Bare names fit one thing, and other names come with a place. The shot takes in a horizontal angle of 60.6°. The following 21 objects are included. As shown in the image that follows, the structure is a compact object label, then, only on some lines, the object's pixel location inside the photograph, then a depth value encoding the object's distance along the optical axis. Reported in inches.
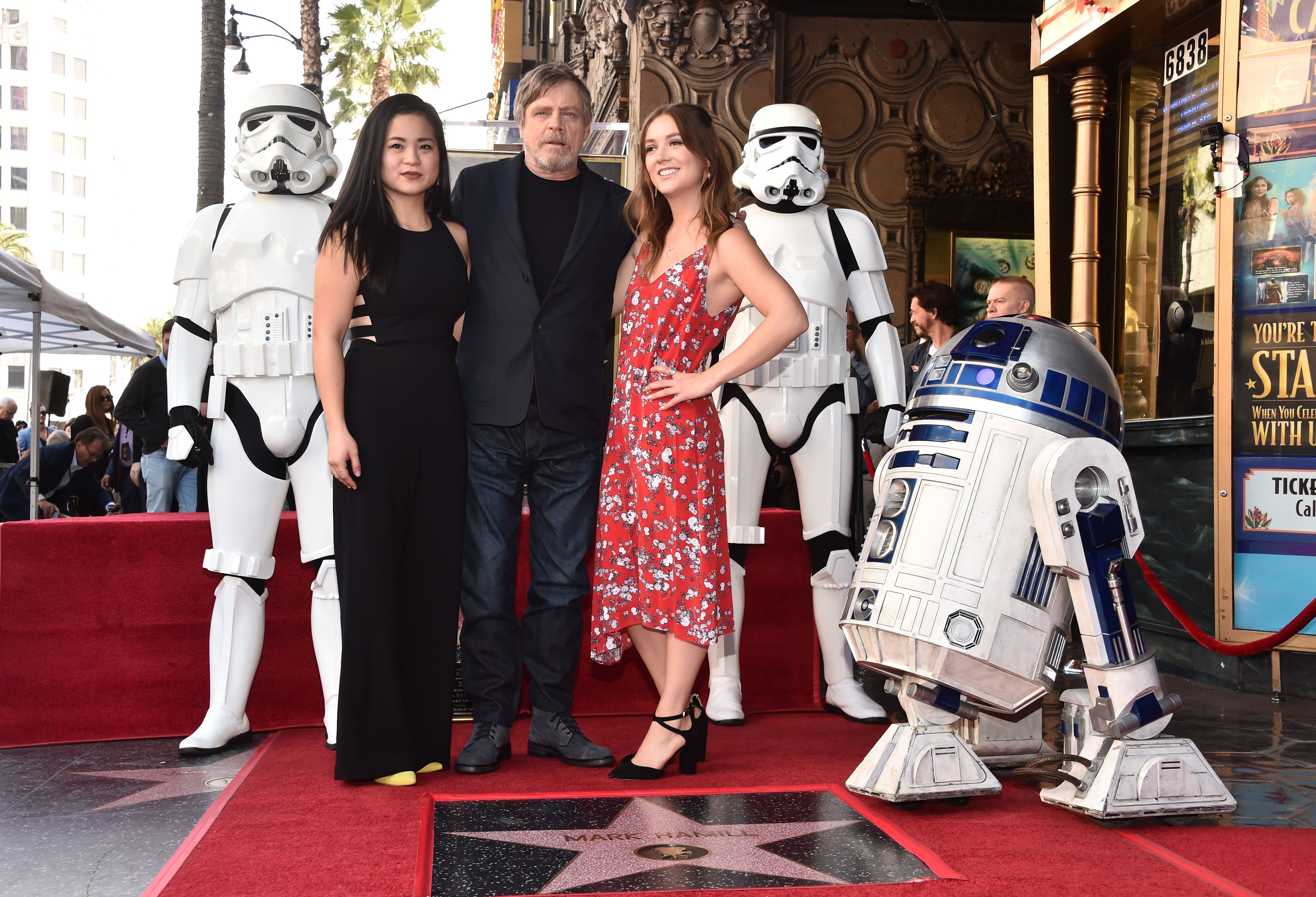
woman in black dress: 121.9
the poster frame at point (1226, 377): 197.0
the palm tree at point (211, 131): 504.7
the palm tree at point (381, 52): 927.7
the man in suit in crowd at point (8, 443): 414.6
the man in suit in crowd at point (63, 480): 346.0
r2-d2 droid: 109.6
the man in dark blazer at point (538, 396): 131.3
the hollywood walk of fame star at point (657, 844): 94.5
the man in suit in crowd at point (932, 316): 242.7
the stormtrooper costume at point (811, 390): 162.7
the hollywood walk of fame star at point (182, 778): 122.1
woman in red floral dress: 122.4
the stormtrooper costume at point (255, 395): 143.3
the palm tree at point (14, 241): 2176.4
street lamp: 584.1
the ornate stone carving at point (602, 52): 400.5
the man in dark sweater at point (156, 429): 274.4
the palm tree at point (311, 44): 649.6
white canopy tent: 328.8
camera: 199.8
